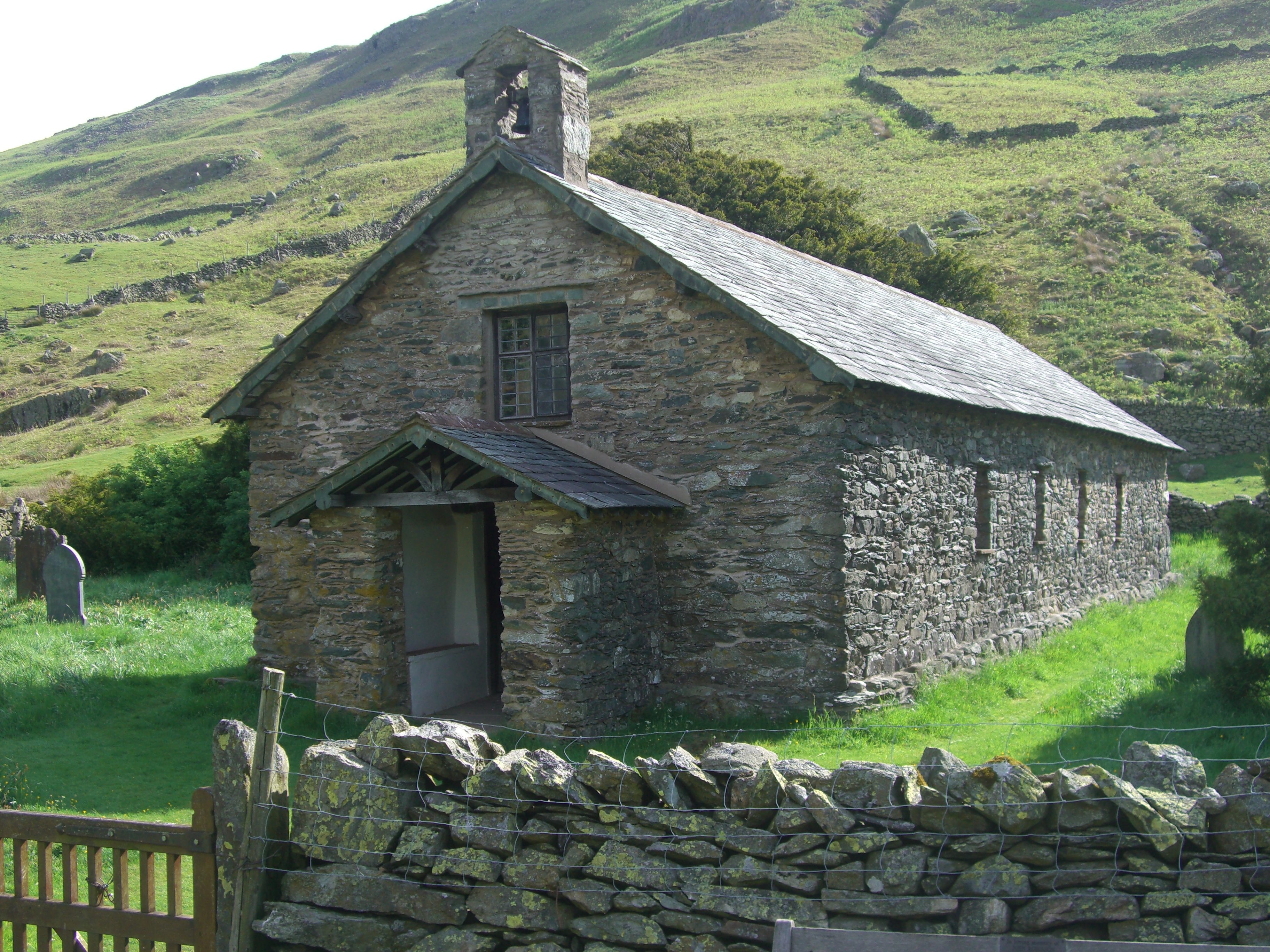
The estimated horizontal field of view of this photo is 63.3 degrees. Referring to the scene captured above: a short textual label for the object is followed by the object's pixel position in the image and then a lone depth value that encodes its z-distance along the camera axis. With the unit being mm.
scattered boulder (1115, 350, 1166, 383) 33875
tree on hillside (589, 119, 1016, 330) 33406
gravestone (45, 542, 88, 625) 15867
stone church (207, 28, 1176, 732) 10867
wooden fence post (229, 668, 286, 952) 5426
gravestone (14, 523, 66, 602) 17922
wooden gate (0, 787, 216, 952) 5457
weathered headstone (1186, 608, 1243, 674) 10781
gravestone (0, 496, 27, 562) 23219
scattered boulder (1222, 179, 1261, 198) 45938
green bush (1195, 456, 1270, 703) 10023
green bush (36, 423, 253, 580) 23188
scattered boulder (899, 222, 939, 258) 38125
